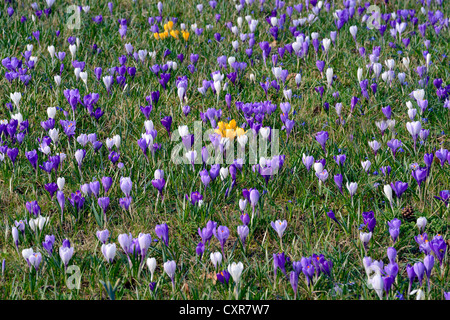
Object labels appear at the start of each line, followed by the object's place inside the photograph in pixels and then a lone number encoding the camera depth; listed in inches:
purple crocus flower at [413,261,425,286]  218.7
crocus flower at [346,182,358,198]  275.3
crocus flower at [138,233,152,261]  235.3
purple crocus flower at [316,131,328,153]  315.9
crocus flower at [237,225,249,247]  249.1
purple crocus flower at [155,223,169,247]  246.7
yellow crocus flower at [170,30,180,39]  471.1
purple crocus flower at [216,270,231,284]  225.9
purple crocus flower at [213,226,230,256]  244.5
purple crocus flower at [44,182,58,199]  276.8
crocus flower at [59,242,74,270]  233.5
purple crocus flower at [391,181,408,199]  272.8
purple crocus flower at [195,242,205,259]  242.2
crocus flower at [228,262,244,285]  223.5
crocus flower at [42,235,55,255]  238.4
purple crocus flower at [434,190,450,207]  269.3
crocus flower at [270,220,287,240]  252.5
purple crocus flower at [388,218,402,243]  245.6
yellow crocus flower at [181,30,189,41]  468.0
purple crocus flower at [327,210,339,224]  261.9
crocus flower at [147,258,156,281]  230.1
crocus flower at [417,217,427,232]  251.4
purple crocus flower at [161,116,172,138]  331.0
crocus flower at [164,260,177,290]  228.2
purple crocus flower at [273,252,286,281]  230.5
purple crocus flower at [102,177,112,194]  277.7
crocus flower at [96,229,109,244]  246.2
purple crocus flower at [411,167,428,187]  276.7
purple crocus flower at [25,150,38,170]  296.2
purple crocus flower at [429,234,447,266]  228.4
